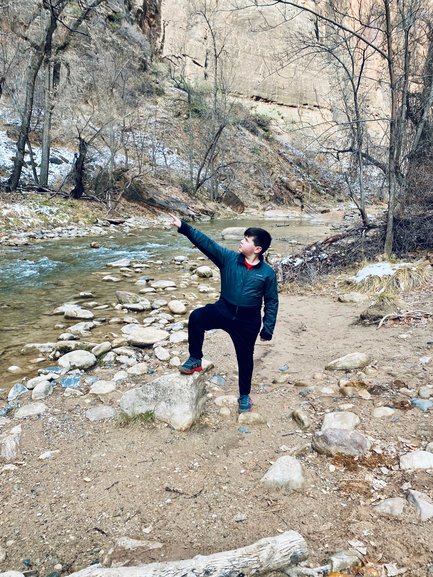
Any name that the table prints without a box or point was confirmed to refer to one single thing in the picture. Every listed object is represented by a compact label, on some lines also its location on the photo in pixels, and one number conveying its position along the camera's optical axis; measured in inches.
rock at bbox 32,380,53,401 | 140.3
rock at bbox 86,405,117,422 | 125.7
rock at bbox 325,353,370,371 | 150.6
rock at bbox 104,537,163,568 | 73.7
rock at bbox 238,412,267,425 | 121.6
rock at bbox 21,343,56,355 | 181.8
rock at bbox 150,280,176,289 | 296.5
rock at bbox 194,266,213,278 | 336.8
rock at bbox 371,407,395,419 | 116.7
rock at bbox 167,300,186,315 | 241.3
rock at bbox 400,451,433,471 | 93.5
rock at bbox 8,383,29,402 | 141.8
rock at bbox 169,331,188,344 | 192.5
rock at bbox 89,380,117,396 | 143.4
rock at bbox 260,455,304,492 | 92.4
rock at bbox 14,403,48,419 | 128.2
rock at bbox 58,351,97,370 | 164.4
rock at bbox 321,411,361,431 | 113.1
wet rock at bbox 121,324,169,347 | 188.9
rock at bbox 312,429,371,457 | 102.1
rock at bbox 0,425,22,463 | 107.7
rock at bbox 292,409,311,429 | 117.5
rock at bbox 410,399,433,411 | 117.7
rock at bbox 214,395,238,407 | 132.3
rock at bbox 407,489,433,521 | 79.2
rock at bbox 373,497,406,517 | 81.6
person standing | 120.9
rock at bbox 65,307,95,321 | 227.5
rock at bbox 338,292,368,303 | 242.5
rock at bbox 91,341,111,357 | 178.4
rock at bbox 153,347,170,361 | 175.2
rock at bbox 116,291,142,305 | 254.9
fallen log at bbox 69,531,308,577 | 62.2
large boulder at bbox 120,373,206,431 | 118.1
